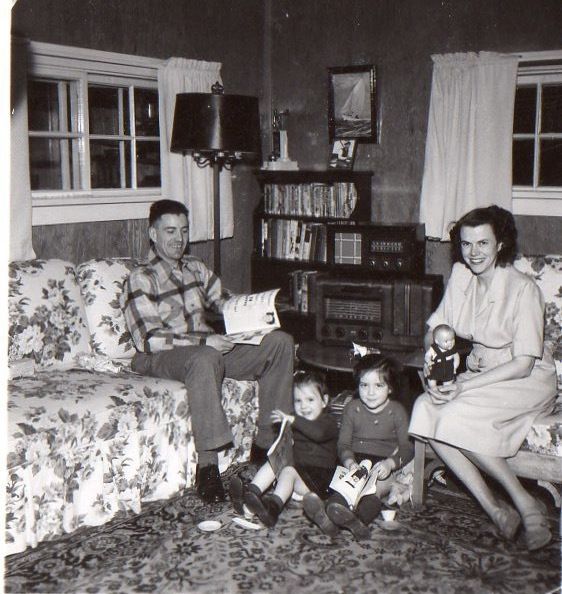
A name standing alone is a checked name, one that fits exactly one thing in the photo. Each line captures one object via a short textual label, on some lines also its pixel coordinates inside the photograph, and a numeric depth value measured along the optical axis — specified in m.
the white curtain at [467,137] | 4.09
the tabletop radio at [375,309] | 3.88
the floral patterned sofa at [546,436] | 2.78
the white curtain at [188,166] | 4.33
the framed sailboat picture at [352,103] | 4.64
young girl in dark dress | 2.96
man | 3.15
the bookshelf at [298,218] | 4.62
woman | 2.78
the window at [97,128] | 3.84
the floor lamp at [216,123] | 3.91
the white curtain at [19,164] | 3.48
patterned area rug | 2.45
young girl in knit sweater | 3.05
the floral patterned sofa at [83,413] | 2.69
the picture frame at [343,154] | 4.70
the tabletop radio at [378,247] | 4.12
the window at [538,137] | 4.12
